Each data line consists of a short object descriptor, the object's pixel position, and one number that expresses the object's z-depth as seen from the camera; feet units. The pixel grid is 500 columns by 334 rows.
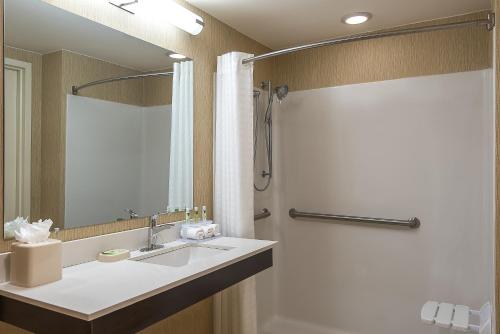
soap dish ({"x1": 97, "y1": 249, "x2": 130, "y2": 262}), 5.64
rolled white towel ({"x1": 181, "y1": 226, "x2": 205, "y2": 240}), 6.99
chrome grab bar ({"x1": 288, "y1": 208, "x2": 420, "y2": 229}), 8.71
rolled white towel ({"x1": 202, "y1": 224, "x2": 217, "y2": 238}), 7.18
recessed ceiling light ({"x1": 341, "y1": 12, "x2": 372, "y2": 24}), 8.21
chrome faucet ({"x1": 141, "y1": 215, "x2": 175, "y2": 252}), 6.50
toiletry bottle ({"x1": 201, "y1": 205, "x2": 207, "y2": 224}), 7.54
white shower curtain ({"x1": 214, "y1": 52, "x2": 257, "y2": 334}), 7.55
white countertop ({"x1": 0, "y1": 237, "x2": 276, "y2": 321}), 3.90
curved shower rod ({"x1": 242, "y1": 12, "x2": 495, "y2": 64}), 5.49
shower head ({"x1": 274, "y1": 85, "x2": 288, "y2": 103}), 10.15
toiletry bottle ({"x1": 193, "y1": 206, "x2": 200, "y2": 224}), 7.51
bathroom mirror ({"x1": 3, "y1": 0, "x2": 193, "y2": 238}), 4.98
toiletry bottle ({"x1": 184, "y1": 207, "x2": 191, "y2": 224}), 7.37
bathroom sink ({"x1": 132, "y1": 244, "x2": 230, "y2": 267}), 6.33
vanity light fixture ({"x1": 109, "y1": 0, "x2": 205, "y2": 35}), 6.20
